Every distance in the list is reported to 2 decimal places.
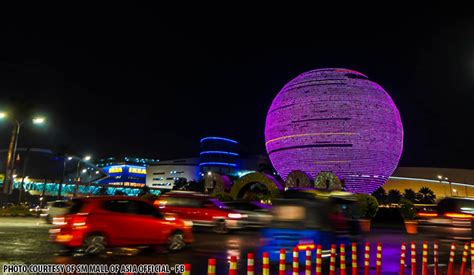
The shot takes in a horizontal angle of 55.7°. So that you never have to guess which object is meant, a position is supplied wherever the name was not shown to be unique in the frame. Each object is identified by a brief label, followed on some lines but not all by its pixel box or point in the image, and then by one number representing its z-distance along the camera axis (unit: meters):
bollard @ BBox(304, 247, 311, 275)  7.07
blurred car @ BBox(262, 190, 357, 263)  10.14
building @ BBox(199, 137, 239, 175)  145.44
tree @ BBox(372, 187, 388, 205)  82.04
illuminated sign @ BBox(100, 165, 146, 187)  174.00
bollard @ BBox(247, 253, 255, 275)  6.28
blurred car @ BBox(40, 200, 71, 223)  23.70
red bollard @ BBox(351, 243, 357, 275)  8.22
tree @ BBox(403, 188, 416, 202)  84.88
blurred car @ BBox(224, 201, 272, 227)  22.67
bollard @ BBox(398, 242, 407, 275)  8.59
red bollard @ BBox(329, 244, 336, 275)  7.76
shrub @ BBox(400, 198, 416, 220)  34.88
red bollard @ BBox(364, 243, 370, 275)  8.46
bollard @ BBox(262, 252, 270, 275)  6.46
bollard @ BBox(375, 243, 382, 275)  8.43
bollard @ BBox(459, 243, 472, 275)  9.18
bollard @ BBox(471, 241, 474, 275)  9.46
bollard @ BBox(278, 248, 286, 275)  6.74
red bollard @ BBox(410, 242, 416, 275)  9.05
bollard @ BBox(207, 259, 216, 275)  5.84
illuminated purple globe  46.44
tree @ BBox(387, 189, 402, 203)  80.81
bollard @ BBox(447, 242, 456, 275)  9.26
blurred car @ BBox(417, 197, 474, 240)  15.81
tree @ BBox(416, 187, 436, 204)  75.50
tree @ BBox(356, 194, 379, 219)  36.72
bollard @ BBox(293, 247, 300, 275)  6.87
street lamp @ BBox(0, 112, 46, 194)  28.09
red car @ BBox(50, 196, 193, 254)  11.39
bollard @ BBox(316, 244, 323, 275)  7.85
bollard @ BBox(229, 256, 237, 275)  6.02
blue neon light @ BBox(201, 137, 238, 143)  149.21
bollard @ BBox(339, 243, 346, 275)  8.01
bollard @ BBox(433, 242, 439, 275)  9.37
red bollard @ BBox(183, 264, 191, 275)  5.39
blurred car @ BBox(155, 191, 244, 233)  20.75
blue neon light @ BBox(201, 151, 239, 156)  147.50
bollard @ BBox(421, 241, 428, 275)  8.76
